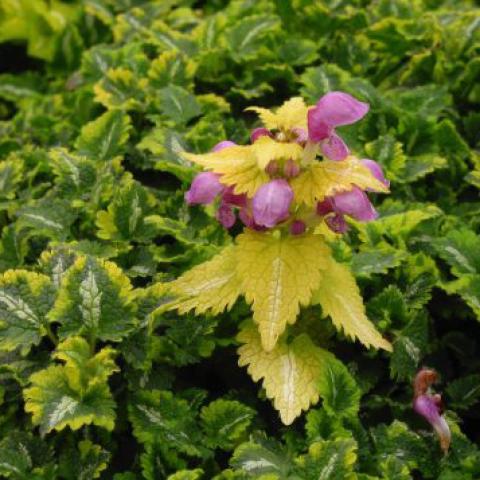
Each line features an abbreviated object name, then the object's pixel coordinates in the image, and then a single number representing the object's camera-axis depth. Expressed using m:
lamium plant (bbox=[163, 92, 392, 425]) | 0.82
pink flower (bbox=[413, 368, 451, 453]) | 0.84
